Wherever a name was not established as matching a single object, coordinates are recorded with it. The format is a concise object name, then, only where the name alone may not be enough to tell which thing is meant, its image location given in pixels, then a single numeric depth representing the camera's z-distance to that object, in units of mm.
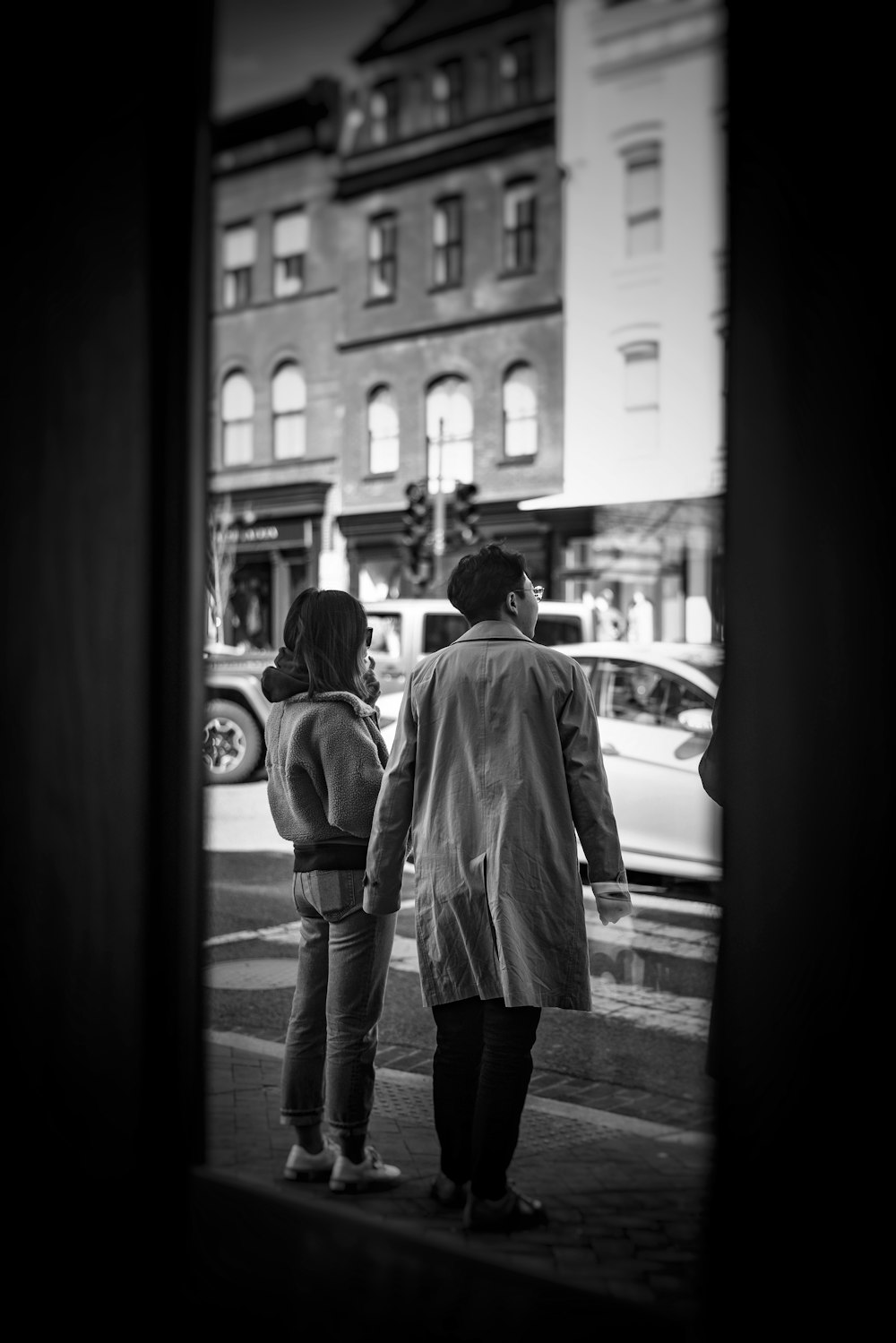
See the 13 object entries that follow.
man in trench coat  2930
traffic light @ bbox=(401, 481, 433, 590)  16641
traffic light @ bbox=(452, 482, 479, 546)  17094
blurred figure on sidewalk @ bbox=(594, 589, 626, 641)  15434
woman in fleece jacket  3283
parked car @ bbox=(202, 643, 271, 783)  11414
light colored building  13008
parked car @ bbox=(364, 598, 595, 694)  11359
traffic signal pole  17922
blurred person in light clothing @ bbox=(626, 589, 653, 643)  16656
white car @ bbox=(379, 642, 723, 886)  7344
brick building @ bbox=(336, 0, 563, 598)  21641
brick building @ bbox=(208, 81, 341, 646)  24828
